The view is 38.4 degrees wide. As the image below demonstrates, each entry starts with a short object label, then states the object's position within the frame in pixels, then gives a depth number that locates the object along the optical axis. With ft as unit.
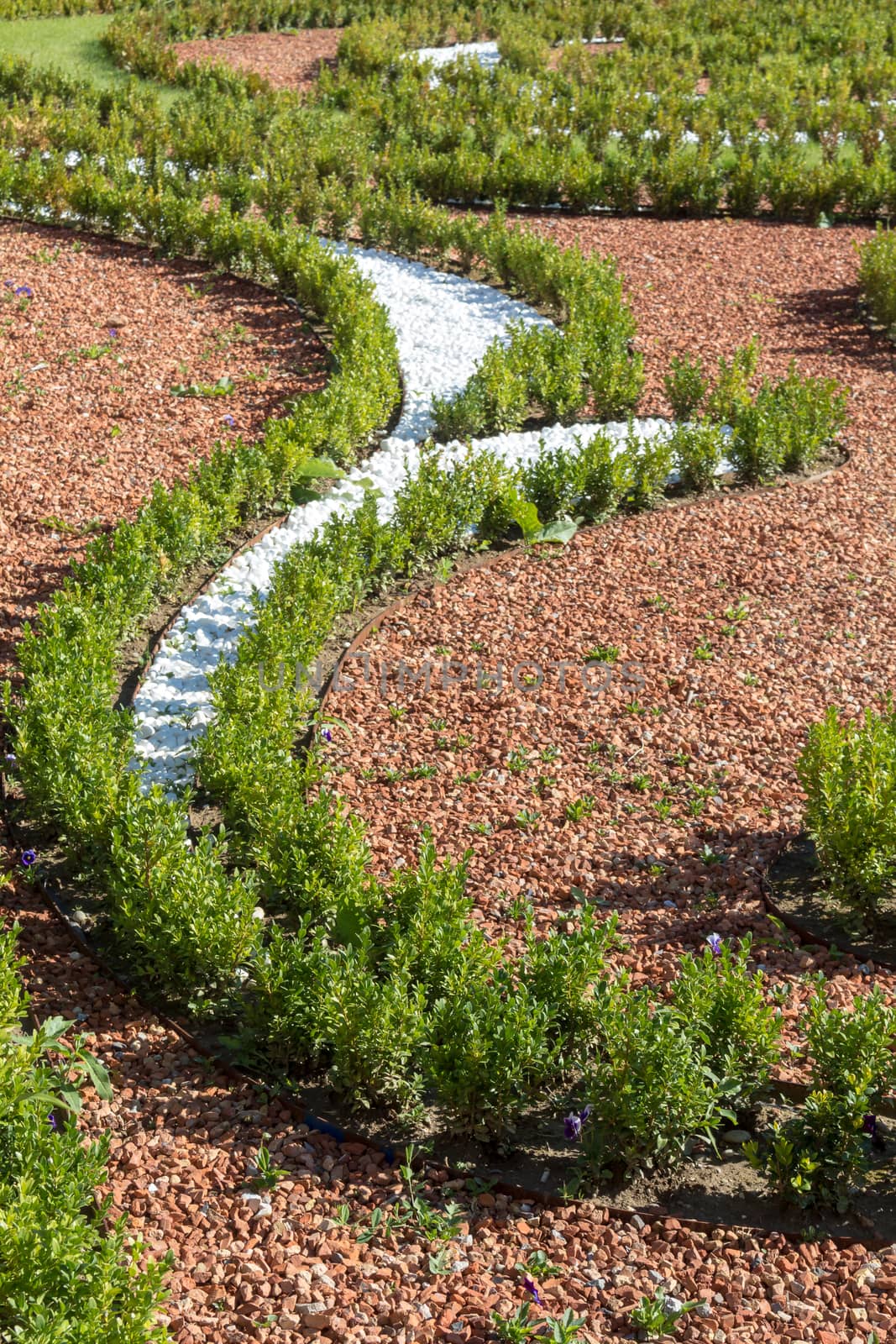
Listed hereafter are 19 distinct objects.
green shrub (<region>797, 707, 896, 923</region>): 13.99
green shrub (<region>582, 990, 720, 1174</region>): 11.32
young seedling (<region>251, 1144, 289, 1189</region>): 11.57
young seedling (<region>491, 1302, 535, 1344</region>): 10.05
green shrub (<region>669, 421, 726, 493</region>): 24.11
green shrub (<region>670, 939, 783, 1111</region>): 11.78
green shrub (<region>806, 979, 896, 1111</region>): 11.38
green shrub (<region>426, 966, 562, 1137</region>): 11.62
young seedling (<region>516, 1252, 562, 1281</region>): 10.71
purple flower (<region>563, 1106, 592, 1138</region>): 11.64
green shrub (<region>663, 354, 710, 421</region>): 26.32
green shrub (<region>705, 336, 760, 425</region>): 25.86
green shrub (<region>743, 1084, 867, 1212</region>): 11.21
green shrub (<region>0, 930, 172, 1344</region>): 9.23
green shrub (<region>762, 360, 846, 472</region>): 24.58
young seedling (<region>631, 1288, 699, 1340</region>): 10.09
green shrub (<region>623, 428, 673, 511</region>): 23.56
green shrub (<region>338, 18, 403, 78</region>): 54.44
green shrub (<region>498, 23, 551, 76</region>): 55.01
